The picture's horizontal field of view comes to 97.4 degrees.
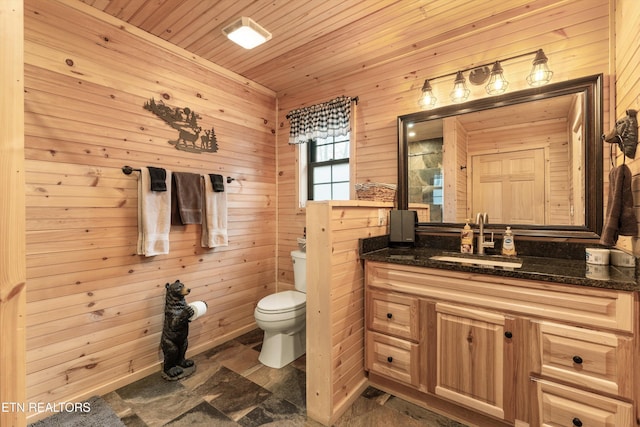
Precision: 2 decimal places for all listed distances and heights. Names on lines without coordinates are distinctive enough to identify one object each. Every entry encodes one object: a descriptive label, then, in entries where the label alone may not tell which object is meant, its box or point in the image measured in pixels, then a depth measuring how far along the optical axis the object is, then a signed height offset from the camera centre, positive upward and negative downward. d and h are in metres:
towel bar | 1.98 +0.30
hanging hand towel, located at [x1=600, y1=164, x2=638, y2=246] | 1.33 -0.01
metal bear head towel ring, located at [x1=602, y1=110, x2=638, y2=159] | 1.35 +0.37
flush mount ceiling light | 1.90 +1.27
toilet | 2.20 -0.92
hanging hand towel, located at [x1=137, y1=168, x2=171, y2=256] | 2.02 -0.05
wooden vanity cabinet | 1.22 -0.71
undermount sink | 1.61 -0.31
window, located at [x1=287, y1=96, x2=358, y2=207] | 2.68 +0.68
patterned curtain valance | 2.64 +0.90
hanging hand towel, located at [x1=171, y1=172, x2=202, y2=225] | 2.23 +0.10
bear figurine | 2.07 -0.87
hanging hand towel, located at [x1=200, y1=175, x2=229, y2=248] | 2.42 -0.05
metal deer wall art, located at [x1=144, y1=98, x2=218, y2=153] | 2.20 +0.71
